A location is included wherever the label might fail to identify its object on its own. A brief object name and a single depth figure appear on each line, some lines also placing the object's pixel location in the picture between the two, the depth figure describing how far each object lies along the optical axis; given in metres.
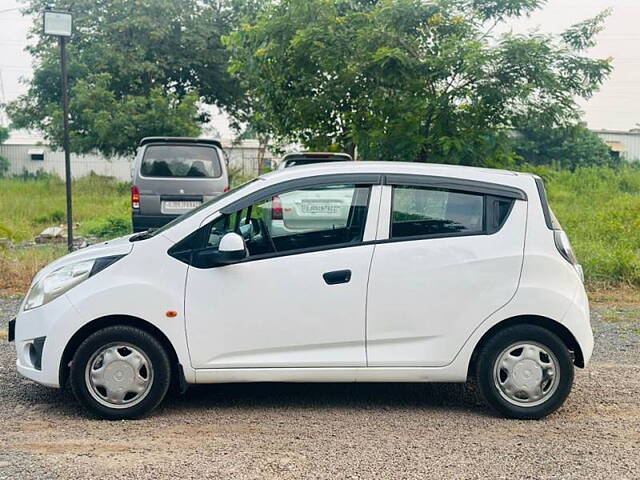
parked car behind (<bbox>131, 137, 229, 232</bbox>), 12.75
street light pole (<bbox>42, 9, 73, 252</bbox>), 11.16
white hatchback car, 5.32
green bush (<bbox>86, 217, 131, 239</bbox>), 16.81
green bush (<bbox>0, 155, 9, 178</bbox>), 40.35
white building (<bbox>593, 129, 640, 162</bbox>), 45.17
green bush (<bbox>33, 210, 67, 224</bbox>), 19.58
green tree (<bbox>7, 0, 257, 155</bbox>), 28.52
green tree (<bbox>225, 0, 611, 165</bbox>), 11.49
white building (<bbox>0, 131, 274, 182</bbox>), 38.78
